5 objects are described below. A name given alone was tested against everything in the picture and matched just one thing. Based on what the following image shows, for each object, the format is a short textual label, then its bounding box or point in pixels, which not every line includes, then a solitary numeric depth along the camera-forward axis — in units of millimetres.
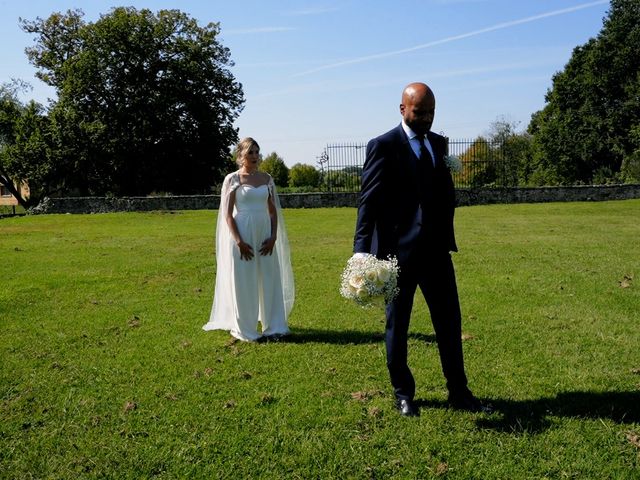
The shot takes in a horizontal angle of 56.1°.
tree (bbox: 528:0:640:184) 45438
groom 4723
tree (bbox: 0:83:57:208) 44156
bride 7578
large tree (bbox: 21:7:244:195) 42344
